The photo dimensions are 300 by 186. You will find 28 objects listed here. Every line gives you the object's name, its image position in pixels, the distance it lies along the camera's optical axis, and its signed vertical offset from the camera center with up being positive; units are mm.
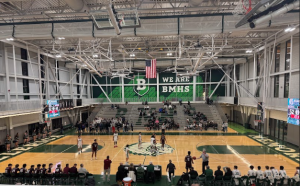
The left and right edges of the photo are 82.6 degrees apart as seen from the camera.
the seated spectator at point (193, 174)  7909 -4118
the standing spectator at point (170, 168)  8516 -4110
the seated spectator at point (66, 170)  8186 -4019
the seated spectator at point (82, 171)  8118 -4031
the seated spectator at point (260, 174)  7434 -3917
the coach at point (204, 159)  9419 -4060
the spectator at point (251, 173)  7613 -3913
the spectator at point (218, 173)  7766 -3986
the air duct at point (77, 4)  9391 +4656
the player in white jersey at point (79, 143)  13180 -4395
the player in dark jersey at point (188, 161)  9172 -4059
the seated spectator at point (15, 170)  8009 -3970
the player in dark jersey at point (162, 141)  13497 -4372
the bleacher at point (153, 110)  23719 -4219
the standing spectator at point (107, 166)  8734 -4102
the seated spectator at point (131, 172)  8089 -4102
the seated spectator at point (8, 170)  8203 -4031
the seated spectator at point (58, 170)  7983 -3981
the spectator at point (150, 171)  8398 -4207
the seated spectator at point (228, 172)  7762 -3946
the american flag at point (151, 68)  18531 +1952
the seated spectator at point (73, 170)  8109 -3979
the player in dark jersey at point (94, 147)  11711 -4196
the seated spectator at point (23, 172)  7995 -3994
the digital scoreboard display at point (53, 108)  17967 -2324
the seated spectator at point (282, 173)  6891 -3627
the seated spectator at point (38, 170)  8031 -3961
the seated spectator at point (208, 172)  7770 -3946
